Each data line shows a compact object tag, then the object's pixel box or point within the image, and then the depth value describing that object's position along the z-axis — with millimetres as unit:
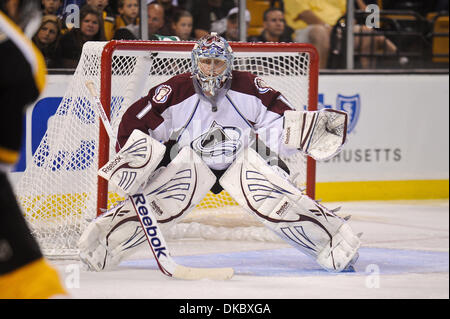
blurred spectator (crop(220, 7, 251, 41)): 11477
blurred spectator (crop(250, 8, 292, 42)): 11883
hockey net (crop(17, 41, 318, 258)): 8039
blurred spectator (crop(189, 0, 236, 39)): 10969
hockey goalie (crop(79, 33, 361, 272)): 7172
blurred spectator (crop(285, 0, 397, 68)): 12164
